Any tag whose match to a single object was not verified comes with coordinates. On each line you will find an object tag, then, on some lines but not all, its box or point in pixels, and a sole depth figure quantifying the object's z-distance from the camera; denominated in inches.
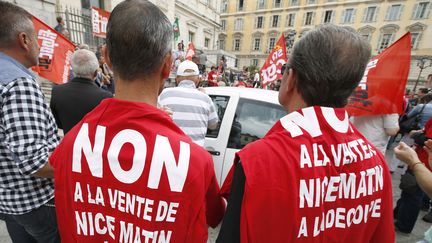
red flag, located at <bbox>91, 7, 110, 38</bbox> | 258.1
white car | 111.8
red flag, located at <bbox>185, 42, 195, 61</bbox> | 348.8
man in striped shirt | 94.5
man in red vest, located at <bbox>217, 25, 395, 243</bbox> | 31.7
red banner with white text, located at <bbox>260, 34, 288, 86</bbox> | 220.2
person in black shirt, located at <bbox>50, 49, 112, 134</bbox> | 79.7
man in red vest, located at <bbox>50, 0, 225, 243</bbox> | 30.3
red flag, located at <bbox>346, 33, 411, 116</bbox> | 101.6
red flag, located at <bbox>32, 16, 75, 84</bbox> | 116.8
